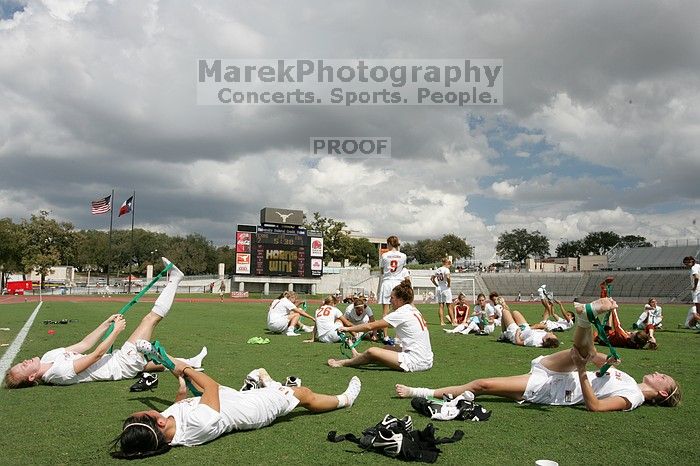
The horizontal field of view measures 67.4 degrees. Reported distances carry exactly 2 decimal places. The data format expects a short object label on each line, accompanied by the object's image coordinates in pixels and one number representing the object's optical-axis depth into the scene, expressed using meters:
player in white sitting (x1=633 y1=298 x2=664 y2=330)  14.20
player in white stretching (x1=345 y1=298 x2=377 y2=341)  11.73
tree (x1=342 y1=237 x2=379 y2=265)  86.74
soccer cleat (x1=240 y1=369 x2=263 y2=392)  5.31
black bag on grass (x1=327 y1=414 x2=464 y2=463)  3.73
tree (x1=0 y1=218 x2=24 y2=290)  60.62
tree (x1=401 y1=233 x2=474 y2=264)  115.06
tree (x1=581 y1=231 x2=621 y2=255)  115.50
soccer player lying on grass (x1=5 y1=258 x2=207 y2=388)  6.23
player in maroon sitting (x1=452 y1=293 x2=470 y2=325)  14.98
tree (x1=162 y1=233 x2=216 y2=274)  110.25
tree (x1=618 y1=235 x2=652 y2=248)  113.16
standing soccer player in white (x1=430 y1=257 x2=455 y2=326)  14.53
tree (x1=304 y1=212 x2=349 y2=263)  84.94
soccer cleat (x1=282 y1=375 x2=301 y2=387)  5.63
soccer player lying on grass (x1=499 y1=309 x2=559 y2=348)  10.24
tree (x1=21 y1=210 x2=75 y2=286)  59.84
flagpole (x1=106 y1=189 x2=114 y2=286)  45.98
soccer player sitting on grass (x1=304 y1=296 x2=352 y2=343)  11.40
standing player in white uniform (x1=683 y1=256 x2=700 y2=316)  13.61
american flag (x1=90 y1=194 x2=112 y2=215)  45.38
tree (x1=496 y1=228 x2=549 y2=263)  118.62
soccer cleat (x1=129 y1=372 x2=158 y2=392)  6.10
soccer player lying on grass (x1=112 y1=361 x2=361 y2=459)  3.80
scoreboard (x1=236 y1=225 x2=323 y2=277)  50.59
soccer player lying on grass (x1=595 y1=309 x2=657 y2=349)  10.10
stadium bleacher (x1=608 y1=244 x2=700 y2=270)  66.25
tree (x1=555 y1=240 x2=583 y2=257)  120.12
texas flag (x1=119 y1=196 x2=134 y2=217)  48.50
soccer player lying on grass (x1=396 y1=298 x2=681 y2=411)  5.11
